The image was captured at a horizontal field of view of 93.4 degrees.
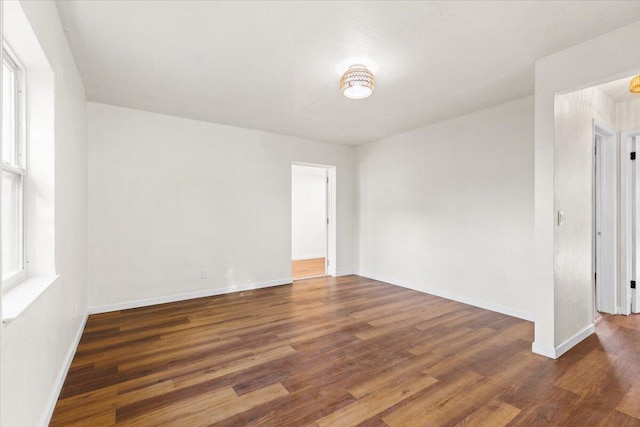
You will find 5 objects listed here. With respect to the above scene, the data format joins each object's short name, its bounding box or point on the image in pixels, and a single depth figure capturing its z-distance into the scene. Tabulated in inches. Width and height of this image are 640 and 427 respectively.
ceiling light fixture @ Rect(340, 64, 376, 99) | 101.3
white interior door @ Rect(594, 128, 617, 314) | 137.9
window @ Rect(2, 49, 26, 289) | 61.9
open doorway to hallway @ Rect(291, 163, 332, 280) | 315.3
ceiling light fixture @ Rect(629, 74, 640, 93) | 101.8
